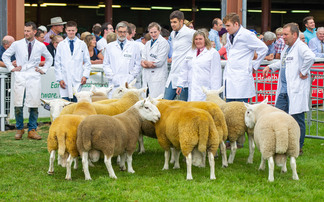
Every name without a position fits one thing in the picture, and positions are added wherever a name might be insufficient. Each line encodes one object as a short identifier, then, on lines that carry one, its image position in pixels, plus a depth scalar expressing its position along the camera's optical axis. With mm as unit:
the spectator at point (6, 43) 13320
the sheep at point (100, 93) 10297
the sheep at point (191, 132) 7285
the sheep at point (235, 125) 8430
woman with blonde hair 9414
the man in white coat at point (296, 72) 8703
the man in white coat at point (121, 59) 11023
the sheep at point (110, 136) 7168
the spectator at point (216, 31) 15234
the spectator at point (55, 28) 15111
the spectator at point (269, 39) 14945
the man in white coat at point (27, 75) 10852
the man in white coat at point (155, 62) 10750
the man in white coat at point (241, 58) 9242
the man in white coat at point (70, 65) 10984
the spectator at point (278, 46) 15156
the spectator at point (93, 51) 13762
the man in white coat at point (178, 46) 10188
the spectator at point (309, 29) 15023
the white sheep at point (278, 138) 7074
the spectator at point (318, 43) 14484
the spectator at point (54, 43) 14054
